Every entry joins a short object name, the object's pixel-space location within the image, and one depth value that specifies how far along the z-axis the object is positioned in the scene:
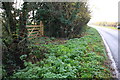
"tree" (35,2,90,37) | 10.05
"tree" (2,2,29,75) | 4.69
